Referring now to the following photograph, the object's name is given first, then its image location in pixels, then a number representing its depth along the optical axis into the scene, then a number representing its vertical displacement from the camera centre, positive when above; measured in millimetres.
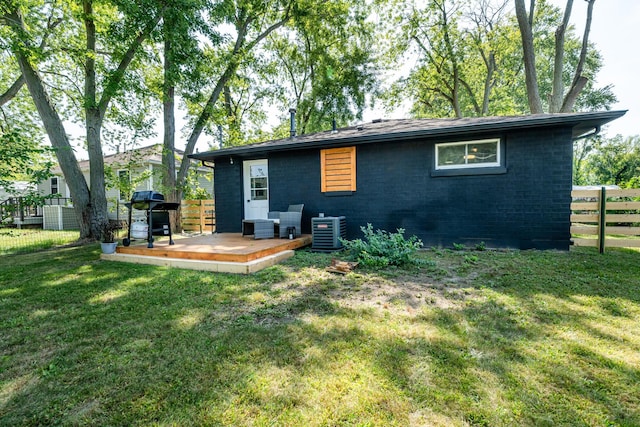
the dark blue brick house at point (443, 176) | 5234 +581
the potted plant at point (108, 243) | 5297 -735
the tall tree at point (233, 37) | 9266 +6144
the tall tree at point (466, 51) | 12539 +7592
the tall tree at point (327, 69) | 14357 +7718
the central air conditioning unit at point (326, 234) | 5742 -654
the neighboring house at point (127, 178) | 8852 +1154
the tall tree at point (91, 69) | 6281 +3355
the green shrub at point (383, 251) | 4414 -817
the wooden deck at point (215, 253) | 4316 -861
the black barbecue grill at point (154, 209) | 5027 -94
